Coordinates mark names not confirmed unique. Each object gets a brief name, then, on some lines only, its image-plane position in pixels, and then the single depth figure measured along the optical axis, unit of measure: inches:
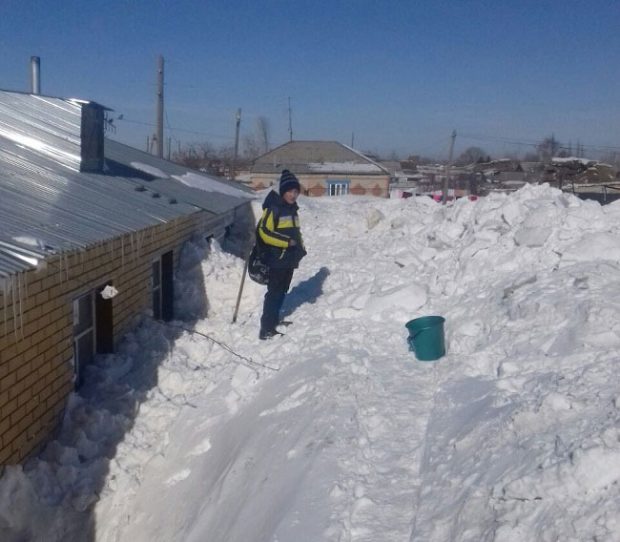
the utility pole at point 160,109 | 971.9
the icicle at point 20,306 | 195.7
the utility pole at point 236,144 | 1722.4
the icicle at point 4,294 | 185.9
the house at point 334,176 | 1823.3
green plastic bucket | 262.5
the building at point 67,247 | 204.2
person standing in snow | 337.7
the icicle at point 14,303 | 191.9
